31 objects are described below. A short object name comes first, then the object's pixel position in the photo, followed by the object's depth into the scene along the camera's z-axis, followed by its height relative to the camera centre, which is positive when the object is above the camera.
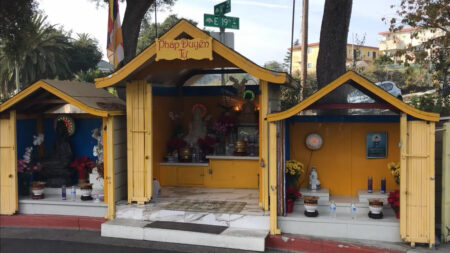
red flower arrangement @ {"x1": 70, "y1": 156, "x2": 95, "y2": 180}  11.51 -1.15
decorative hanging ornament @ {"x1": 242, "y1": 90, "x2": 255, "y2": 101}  12.23 +0.72
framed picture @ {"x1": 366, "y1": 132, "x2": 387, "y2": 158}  10.02 -0.57
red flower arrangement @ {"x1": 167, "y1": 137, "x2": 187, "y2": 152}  12.55 -0.67
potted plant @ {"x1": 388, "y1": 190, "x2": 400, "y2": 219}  8.78 -1.59
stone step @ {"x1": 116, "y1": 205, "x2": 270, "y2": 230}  9.05 -2.04
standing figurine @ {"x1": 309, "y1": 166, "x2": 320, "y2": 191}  10.11 -1.38
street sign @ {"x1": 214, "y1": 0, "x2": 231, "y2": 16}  12.22 +3.07
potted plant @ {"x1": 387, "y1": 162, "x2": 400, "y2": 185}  9.27 -1.05
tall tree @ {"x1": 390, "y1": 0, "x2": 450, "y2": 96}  14.59 +3.16
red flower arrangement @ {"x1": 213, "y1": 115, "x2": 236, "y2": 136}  12.66 -0.12
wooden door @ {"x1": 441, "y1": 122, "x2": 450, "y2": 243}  8.24 -1.22
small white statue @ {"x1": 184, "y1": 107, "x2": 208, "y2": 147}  12.92 -0.24
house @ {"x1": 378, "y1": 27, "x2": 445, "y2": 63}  59.34 +10.75
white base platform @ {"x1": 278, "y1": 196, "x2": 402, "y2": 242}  8.43 -2.03
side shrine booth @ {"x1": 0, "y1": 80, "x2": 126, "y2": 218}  10.16 -0.74
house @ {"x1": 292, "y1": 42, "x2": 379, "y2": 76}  68.28 +10.48
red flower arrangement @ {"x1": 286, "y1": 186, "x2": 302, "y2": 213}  9.27 -1.62
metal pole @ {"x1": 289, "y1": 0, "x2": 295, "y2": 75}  22.68 +5.23
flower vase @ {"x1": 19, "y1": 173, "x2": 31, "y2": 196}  11.23 -1.59
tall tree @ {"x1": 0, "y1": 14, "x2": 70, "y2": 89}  37.00 +5.04
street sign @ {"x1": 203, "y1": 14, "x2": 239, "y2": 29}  12.17 +2.68
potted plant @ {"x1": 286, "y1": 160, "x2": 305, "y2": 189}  9.79 -1.13
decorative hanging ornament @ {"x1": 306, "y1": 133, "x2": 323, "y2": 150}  10.23 -0.49
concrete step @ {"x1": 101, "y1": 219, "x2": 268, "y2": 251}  8.46 -2.26
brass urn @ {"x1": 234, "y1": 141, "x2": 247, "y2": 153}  11.90 -0.70
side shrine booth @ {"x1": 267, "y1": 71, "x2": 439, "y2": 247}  8.10 -1.01
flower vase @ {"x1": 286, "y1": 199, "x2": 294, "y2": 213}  9.26 -1.75
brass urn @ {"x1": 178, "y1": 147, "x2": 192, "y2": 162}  12.35 -0.94
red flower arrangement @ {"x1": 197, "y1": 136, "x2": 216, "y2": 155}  12.53 -0.70
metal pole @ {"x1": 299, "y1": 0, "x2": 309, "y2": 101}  23.06 +4.64
